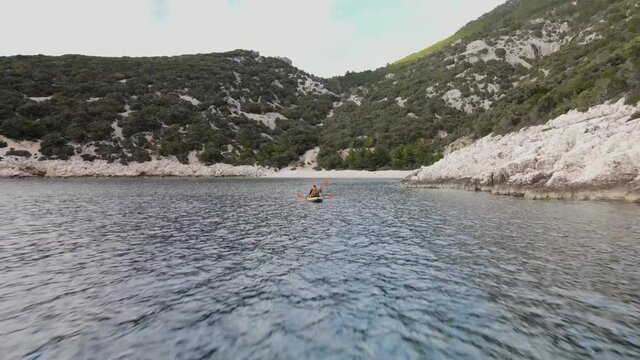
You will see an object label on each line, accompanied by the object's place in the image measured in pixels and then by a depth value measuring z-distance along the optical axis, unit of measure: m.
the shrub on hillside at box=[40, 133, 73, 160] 88.94
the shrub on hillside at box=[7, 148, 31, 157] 85.00
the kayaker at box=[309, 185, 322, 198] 40.51
